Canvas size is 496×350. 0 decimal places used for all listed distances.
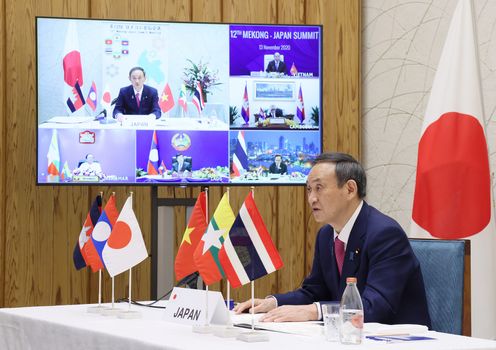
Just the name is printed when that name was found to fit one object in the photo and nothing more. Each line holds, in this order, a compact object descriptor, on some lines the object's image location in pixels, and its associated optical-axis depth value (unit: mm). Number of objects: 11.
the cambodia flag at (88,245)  5159
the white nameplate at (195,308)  4023
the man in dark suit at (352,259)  4563
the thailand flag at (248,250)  3820
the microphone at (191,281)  5688
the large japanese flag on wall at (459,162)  6487
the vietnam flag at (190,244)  4554
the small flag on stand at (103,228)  5109
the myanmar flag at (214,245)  4003
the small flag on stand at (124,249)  4844
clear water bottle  3429
